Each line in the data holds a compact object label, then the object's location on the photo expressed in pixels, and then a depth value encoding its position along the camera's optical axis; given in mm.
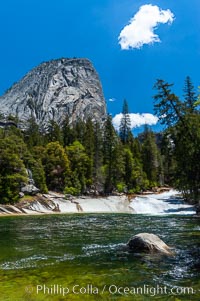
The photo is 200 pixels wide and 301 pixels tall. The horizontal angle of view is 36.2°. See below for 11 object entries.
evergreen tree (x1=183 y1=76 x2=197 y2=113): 33494
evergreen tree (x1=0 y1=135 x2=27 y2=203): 55284
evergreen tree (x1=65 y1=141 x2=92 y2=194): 73638
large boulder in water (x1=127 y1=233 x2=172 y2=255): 15688
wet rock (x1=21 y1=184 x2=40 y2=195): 59306
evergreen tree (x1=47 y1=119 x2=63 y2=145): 94312
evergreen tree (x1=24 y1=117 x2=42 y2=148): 85825
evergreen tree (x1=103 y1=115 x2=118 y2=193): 79250
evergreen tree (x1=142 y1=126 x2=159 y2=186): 96938
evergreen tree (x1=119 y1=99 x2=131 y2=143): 115981
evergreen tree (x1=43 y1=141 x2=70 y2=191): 74938
